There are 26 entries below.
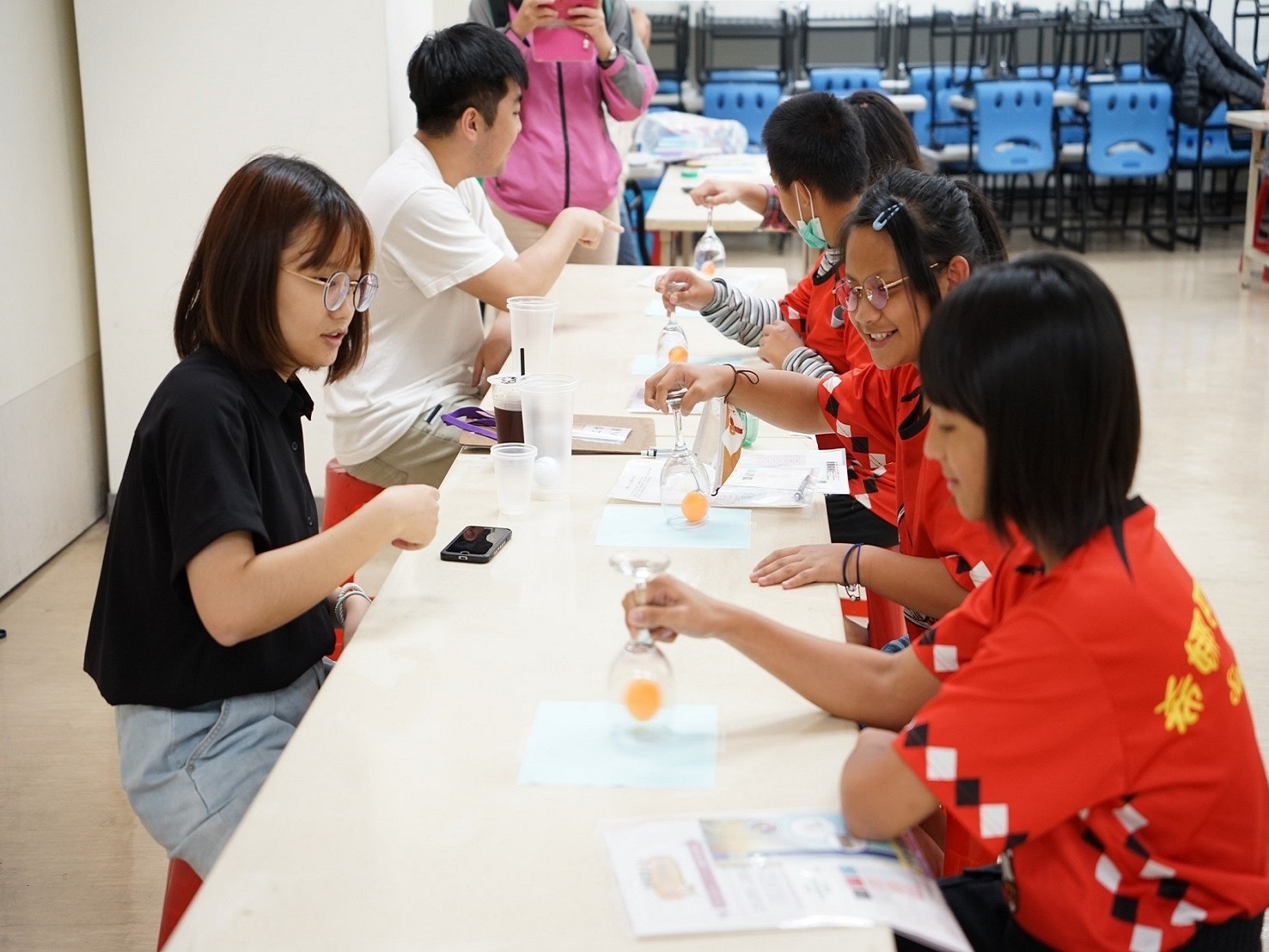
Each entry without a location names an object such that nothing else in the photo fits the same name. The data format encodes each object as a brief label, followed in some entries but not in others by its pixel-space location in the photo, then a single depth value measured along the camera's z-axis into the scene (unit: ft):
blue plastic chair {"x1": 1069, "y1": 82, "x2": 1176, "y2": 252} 27.94
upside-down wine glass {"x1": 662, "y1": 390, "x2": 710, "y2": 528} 6.79
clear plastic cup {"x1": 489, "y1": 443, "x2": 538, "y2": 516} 6.61
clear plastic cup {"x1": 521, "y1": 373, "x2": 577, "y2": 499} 7.03
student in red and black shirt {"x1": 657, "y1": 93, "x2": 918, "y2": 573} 8.76
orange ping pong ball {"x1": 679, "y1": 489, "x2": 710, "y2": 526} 6.57
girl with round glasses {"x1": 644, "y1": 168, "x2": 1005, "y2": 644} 5.98
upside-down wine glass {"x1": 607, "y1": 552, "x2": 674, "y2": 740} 4.46
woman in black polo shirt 5.24
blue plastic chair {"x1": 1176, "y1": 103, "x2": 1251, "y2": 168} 29.27
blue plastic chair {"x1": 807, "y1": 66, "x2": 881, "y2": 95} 28.99
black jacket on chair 28.30
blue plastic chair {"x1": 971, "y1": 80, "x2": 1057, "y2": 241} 27.76
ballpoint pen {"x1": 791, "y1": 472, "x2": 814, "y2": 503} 7.01
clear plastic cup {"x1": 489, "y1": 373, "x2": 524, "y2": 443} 7.41
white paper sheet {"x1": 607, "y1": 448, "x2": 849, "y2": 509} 7.00
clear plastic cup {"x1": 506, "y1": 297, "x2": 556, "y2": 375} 8.70
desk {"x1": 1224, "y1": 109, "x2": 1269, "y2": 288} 24.11
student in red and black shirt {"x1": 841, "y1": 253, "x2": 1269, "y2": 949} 3.79
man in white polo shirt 9.58
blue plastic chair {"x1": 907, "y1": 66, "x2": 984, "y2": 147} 29.12
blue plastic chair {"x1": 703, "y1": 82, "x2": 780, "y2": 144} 28.58
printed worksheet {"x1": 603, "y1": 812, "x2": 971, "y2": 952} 3.59
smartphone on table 6.12
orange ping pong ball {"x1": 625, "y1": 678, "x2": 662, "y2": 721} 4.53
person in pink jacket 13.43
